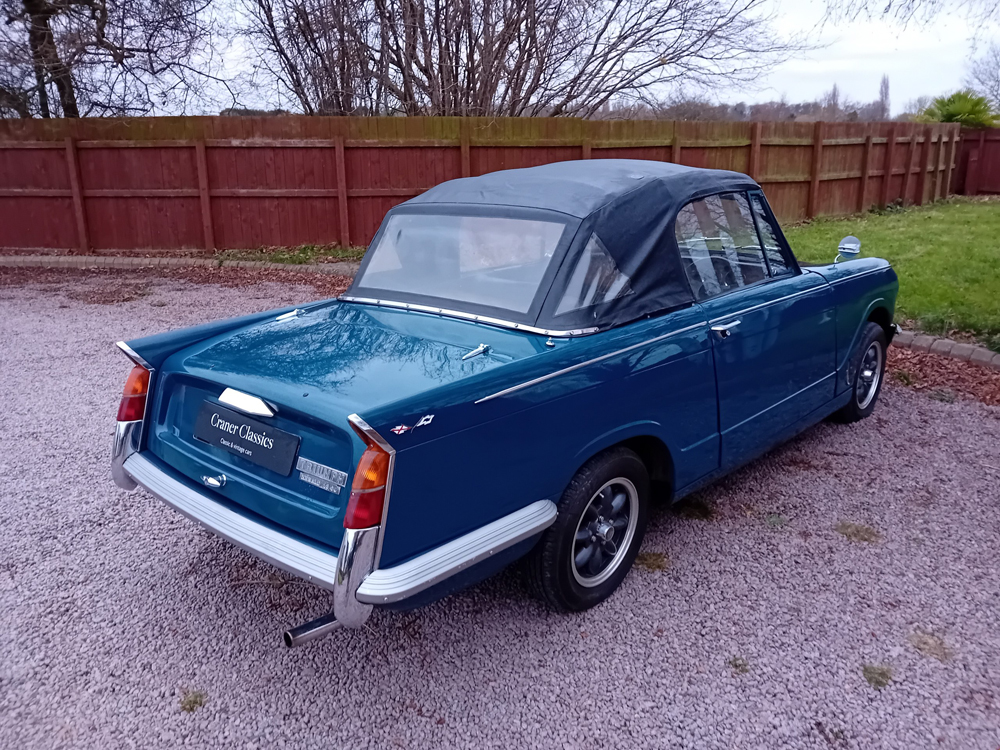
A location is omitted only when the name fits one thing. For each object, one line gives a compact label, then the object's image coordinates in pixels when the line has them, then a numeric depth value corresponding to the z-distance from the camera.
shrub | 23.34
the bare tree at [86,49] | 13.34
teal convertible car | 2.53
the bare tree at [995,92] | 37.85
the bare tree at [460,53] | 15.09
